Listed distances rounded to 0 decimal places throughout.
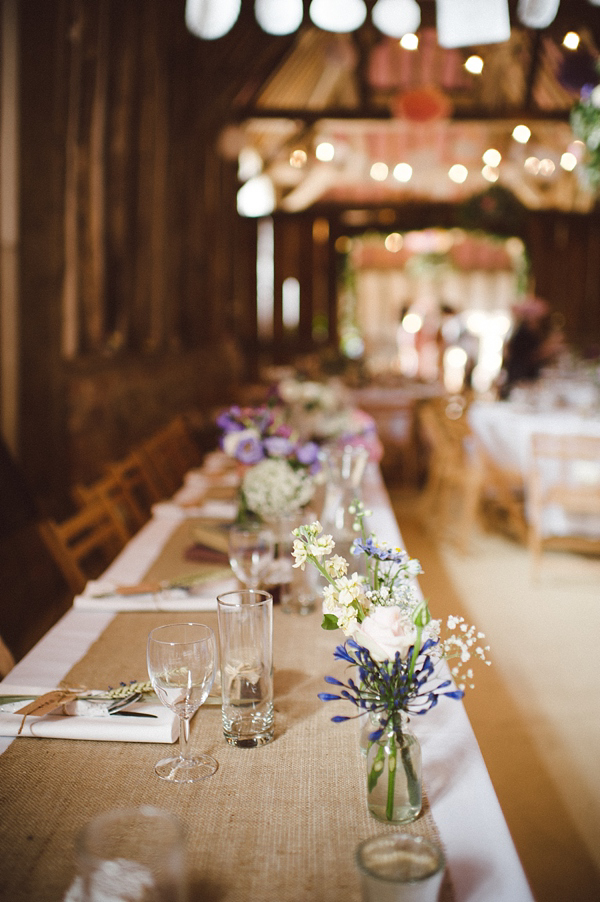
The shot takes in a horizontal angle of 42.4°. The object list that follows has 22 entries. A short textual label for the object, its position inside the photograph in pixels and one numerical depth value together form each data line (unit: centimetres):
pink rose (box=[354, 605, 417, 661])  94
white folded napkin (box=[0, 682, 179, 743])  113
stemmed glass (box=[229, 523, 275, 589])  163
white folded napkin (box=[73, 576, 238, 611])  167
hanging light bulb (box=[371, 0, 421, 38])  447
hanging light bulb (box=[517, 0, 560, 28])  473
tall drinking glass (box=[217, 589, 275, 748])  115
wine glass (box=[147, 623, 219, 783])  106
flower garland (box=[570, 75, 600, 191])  404
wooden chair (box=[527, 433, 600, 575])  405
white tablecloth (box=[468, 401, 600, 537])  507
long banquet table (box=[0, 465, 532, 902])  86
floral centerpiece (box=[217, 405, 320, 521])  199
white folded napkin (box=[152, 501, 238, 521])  264
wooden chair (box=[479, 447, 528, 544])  532
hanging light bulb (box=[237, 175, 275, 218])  1030
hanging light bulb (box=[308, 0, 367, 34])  437
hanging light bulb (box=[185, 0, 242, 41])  449
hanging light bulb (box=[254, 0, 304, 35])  441
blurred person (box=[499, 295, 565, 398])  714
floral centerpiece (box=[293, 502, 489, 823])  95
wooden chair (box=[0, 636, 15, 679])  157
